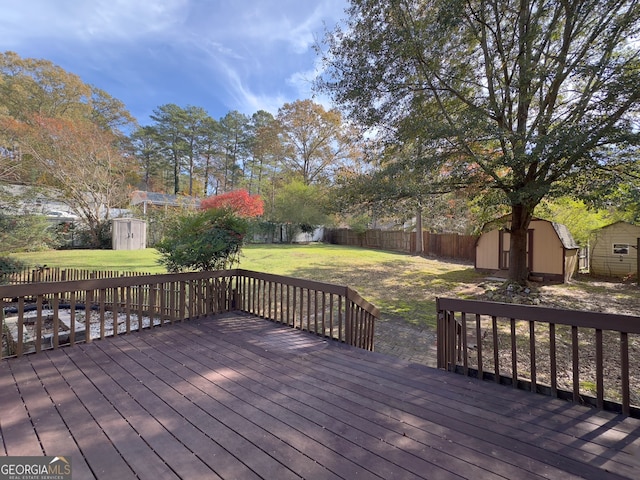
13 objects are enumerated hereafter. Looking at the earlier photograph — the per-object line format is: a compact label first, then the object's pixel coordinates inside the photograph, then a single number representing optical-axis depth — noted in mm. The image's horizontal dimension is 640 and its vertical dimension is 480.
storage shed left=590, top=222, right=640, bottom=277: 10758
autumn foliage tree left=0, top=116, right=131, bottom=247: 15484
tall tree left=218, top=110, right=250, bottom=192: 31078
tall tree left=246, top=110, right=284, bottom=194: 27820
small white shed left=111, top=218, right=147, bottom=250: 15938
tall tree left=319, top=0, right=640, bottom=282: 5672
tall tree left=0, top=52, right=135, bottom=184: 19344
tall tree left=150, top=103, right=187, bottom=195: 28230
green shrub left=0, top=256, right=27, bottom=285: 5918
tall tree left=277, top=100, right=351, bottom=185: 26781
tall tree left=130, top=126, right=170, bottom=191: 28306
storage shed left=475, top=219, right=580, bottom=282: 10016
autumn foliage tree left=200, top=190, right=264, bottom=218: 17472
